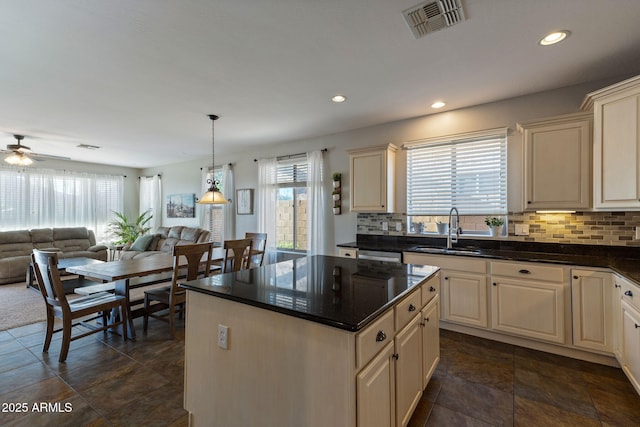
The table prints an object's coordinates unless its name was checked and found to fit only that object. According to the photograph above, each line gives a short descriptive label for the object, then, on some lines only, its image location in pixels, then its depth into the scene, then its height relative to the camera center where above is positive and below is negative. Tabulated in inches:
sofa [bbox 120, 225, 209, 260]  232.1 -22.8
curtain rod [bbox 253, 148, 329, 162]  191.4 +39.2
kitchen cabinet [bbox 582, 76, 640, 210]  85.0 +21.3
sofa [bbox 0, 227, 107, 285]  201.2 -27.4
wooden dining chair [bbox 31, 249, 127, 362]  98.7 -34.5
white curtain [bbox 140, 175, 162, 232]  292.0 +16.2
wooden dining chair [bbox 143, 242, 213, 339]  111.5 -33.2
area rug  133.3 -50.2
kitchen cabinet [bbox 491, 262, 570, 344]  100.3 -32.3
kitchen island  44.6 -25.0
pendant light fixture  147.6 +8.7
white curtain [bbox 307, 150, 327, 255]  179.9 +3.6
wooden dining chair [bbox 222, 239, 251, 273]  124.2 -19.1
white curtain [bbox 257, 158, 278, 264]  205.2 +7.1
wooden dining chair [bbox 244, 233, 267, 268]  155.6 -15.4
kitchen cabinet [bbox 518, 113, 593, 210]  102.9 +19.1
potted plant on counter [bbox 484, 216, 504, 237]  128.3 -5.4
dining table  107.6 -23.0
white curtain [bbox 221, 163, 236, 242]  232.4 +0.6
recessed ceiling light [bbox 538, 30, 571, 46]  79.3 +50.1
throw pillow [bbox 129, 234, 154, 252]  252.2 -27.1
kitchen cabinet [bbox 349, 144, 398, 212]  146.9 +18.1
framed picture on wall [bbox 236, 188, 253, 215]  220.8 +9.2
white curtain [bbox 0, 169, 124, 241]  234.4 +12.6
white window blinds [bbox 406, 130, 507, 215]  129.3 +18.2
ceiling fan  170.1 +35.3
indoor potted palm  285.9 -15.5
